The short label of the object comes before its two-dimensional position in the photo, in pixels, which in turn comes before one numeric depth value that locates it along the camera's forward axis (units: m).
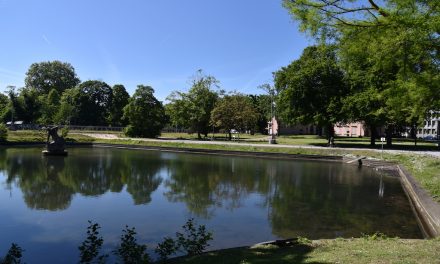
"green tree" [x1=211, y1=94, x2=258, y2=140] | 57.44
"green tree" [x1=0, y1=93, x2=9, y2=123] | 73.97
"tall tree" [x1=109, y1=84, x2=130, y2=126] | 83.88
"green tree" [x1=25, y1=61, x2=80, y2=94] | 104.38
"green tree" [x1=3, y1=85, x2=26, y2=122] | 75.50
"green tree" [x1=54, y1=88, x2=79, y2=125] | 75.51
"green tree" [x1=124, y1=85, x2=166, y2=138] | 61.91
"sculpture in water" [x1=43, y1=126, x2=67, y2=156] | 36.50
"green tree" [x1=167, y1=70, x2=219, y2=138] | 63.28
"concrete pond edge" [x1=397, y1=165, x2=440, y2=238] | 11.53
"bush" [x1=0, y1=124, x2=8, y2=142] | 46.81
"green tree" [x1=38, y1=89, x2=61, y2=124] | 77.70
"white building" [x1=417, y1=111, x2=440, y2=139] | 100.36
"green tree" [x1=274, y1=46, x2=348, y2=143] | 45.59
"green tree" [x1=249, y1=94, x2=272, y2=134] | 81.28
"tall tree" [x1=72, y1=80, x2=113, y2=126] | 84.44
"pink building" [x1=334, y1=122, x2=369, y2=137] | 88.34
